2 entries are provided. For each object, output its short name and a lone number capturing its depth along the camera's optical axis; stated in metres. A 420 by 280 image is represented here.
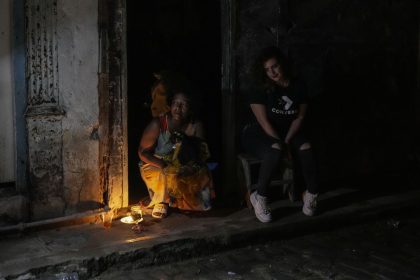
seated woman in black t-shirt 6.89
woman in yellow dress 6.73
